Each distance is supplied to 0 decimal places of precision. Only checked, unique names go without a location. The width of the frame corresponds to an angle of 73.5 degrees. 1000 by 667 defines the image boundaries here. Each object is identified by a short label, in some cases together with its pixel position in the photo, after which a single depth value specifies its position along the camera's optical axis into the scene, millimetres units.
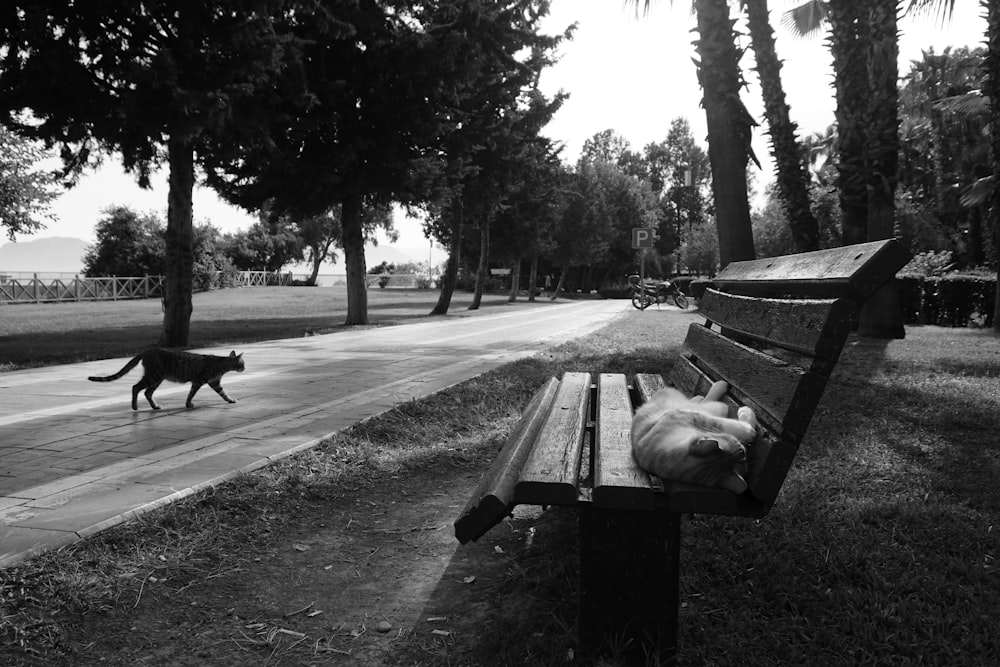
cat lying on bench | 2062
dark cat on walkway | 5738
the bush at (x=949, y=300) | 16234
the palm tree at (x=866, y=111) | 9656
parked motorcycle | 28172
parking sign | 27066
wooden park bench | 1998
